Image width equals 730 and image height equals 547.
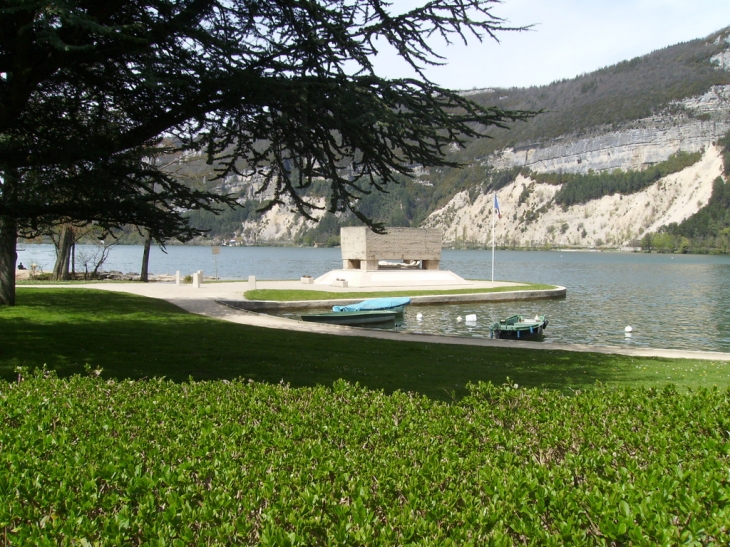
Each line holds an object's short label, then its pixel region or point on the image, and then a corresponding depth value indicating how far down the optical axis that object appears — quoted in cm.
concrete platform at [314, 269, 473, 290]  3957
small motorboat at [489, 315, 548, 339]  2198
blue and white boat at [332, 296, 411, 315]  2675
